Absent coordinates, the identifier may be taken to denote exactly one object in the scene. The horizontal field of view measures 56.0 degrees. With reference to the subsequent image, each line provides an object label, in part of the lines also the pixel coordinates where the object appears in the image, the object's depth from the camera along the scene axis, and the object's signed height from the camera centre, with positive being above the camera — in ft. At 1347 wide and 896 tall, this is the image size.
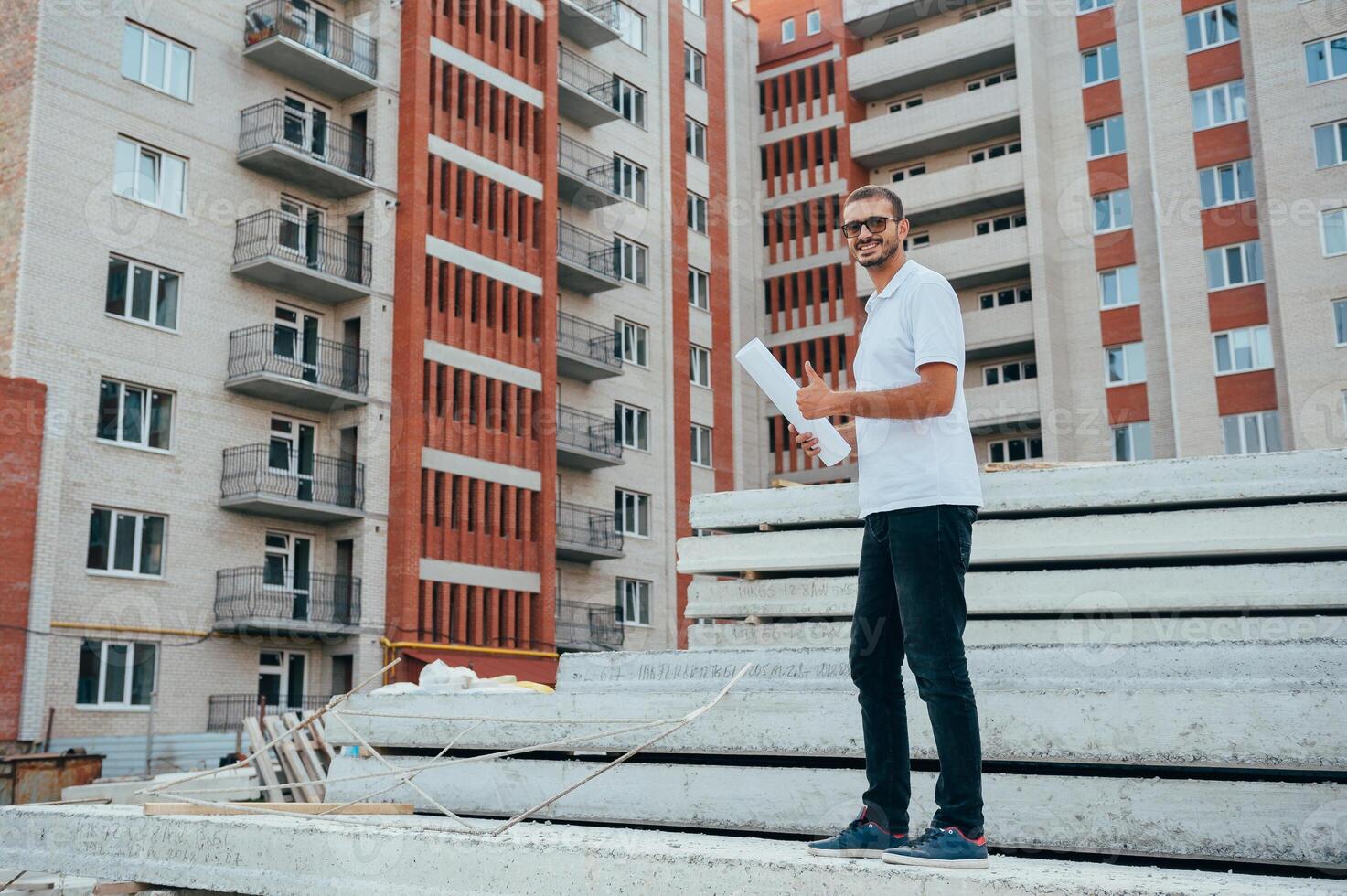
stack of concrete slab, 13.61 -0.45
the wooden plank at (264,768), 39.37 -3.23
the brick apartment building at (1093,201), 116.78 +46.84
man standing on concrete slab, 13.46 +1.39
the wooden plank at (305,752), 37.19 -2.75
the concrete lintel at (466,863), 11.35 -2.12
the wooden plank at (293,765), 34.76 -3.01
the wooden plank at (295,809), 17.62 -2.09
